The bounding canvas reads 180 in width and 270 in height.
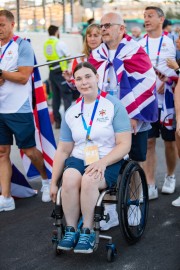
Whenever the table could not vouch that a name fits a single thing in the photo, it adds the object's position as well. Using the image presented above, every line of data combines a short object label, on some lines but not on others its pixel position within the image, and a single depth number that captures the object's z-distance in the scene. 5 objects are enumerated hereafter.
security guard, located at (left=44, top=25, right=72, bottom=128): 10.41
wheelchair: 3.80
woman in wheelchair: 3.78
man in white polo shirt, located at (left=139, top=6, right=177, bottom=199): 5.38
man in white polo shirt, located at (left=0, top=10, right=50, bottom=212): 5.08
